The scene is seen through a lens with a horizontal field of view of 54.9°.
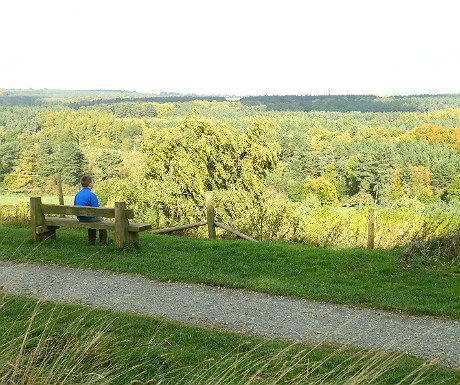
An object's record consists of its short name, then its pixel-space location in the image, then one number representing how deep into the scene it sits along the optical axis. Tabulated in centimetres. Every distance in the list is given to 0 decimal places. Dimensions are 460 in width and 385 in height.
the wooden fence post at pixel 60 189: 1623
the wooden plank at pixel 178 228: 1103
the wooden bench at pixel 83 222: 862
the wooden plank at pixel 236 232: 1035
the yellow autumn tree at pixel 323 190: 8306
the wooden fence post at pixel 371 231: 1012
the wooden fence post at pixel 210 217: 1105
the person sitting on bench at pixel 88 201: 906
